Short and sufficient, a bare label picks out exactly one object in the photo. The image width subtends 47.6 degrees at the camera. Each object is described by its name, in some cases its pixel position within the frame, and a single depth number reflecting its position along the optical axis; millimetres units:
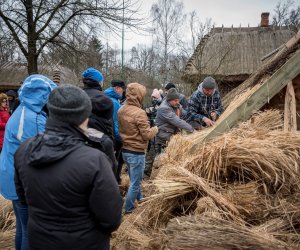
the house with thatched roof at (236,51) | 14445
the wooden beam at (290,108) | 3860
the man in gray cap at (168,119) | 5613
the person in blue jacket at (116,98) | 4633
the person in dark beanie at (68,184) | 1845
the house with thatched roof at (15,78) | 20755
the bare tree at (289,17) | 32188
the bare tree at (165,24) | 32688
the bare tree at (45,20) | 12047
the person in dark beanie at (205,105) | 5012
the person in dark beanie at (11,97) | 8737
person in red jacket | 6284
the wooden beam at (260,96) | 3648
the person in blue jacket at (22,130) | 2895
